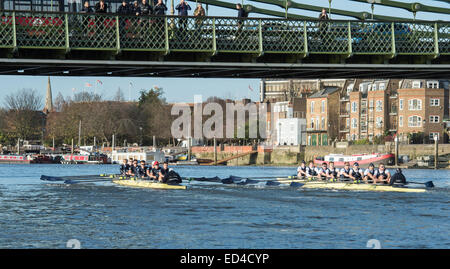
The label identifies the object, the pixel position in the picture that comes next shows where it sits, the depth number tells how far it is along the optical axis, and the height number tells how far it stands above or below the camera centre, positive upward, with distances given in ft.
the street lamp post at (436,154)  314.14 -8.09
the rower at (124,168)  179.63 -7.30
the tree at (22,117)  503.61 +13.43
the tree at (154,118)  518.37 +12.49
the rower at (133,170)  176.26 -7.68
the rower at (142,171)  165.41 -7.41
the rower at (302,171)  169.12 -7.78
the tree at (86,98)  543.39 +28.23
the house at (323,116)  436.35 +11.16
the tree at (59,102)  635.42 +29.25
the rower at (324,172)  161.89 -7.72
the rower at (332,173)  159.98 -7.87
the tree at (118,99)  565.94 +28.23
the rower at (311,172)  166.81 -7.92
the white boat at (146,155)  420.36 -10.40
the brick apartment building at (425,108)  366.02 +12.93
